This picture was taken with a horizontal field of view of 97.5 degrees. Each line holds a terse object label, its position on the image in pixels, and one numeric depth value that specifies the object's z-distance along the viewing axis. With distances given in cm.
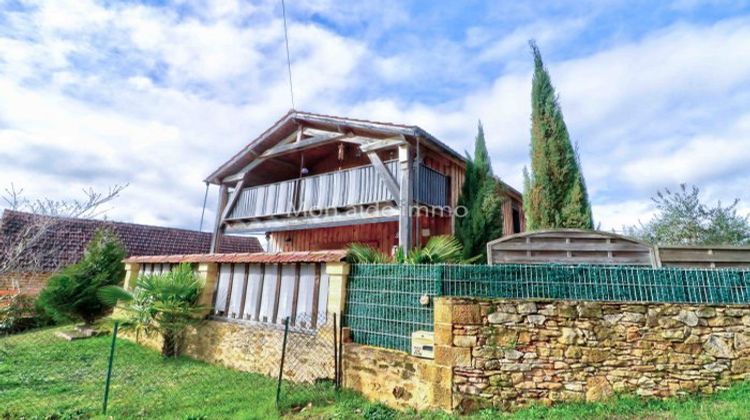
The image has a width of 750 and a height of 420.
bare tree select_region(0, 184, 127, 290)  548
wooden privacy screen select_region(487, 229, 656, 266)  586
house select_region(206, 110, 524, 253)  892
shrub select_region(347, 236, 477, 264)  561
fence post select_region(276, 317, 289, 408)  467
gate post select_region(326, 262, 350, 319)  543
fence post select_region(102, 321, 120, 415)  450
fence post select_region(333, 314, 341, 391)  509
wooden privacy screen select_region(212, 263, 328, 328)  589
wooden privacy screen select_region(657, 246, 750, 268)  531
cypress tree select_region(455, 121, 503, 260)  841
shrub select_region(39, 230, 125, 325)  959
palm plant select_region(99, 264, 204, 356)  688
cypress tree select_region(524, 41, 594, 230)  732
